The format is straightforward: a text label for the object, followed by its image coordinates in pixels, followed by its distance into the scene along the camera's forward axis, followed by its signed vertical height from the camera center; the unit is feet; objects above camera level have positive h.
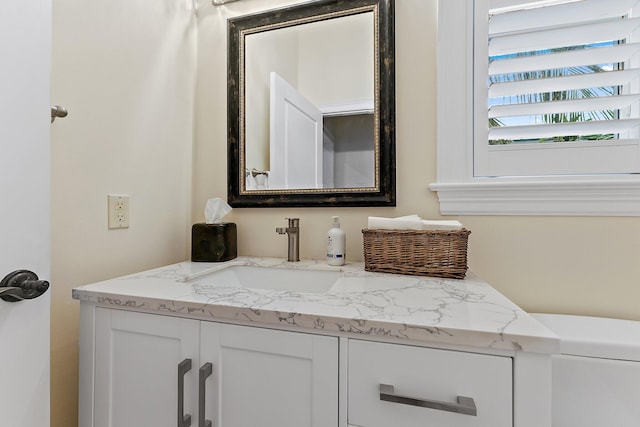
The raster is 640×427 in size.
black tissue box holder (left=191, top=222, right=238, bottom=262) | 4.00 -0.38
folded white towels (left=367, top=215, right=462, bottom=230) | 3.25 -0.12
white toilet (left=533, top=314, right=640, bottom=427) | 2.56 -1.33
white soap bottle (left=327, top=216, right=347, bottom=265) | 3.80 -0.39
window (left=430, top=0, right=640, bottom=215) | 3.38 +1.13
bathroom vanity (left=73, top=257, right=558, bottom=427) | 1.89 -0.94
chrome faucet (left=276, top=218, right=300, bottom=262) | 4.09 -0.32
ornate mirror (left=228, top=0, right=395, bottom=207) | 3.97 +1.35
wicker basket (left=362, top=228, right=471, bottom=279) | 3.16 -0.39
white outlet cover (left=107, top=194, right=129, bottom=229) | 3.47 +0.01
